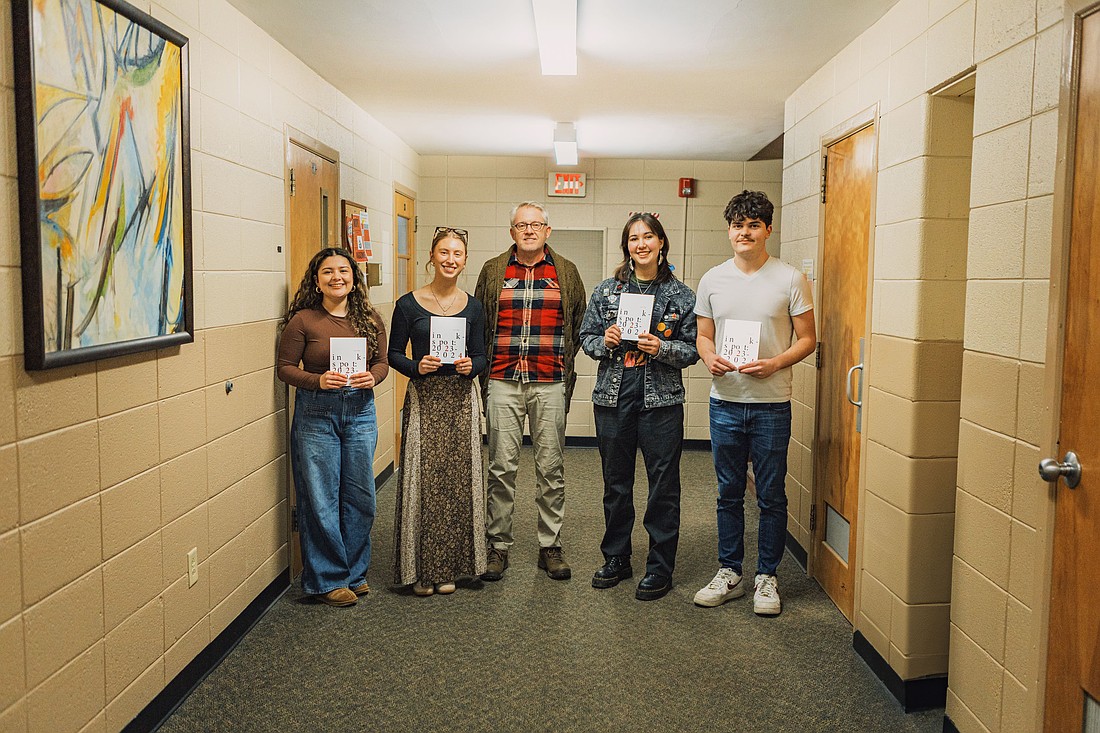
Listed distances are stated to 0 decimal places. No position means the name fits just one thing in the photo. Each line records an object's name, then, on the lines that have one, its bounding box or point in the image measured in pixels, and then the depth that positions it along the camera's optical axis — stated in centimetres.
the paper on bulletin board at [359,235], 468
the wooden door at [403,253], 616
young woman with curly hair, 342
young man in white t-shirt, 335
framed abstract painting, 191
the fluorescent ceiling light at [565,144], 552
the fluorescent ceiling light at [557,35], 298
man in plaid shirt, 377
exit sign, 707
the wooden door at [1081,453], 178
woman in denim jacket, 352
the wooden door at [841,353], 337
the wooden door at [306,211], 382
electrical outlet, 279
